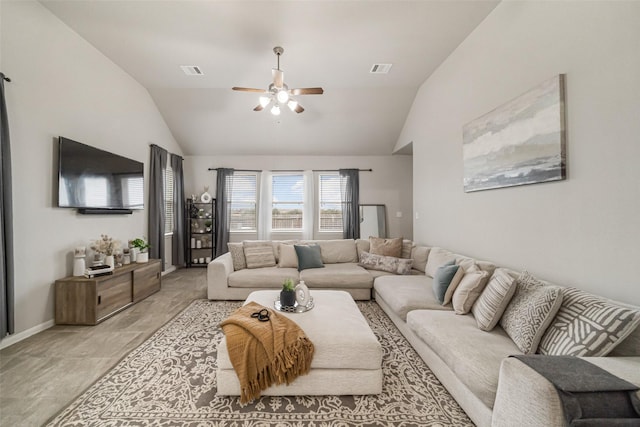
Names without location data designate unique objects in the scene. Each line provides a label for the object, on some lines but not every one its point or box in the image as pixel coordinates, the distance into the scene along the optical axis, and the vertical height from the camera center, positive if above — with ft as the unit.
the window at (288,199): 20.29 +1.27
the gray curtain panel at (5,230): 7.15 -0.42
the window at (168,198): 17.06 +1.19
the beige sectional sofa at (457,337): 3.55 -2.82
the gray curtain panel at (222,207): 18.98 +0.61
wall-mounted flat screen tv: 9.21 +1.60
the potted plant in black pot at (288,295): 7.15 -2.35
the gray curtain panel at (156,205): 14.64 +0.61
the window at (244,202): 19.99 +1.03
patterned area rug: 4.97 -4.12
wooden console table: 8.94 -3.09
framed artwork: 6.24 +2.16
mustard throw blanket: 5.27 -3.05
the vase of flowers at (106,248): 10.10 -1.33
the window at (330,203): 20.27 +0.92
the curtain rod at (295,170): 19.94 +3.61
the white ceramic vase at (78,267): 9.45 -1.97
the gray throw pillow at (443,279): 7.83 -2.13
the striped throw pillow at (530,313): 4.91 -2.12
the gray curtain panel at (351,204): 19.63 +0.80
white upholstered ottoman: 5.50 -3.53
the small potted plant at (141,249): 12.15 -1.68
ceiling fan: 9.81 +5.08
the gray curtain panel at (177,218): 17.52 -0.22
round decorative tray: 7.09 -2.73
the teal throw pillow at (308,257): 12.36 -2.16
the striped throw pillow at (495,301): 5.90 -2.15
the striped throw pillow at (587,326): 4.08 -2.00
